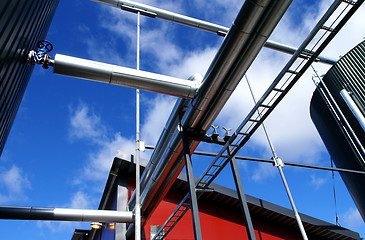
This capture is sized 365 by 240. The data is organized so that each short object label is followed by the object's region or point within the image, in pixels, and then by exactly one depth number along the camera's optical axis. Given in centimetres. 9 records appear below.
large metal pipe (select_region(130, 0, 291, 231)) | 424
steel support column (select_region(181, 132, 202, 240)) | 543
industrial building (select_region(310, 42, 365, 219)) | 1227
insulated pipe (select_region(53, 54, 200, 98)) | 523
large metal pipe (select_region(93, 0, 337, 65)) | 1082
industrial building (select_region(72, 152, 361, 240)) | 1038
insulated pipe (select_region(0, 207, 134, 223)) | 721
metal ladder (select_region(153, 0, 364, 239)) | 433
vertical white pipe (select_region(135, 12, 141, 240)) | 644
